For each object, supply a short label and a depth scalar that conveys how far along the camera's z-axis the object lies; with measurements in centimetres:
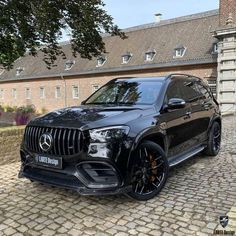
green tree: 998
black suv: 400
